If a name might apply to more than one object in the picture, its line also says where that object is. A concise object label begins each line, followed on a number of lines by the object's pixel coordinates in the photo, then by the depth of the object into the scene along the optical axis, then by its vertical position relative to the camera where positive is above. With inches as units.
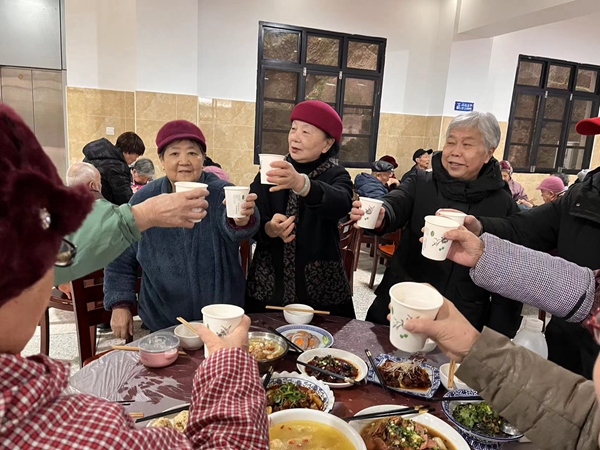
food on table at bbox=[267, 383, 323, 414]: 50.4 -30.9
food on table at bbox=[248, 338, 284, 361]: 58.9 -30.6
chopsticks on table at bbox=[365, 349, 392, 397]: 56.5 -30.9
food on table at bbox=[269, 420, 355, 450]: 44.7 -31.2
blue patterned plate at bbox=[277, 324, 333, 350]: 69.2 -31.9
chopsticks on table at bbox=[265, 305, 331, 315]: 74.2 -29.5
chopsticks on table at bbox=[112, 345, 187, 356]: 61.0 -31.3
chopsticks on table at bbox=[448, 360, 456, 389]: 50.6 -26.4
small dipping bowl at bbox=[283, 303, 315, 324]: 73.4 -30.4
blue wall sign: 305.2 +29.4
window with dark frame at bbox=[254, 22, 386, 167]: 281.3 +38.2
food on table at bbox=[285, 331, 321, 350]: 68.4 -32.4
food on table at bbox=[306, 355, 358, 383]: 57.6 -31.3
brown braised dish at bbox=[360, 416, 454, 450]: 45.3 -31.1
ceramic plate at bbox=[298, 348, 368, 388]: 59.3 -31.2
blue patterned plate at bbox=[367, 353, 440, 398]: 54.6 -30.8
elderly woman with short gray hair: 80.7 -11.8
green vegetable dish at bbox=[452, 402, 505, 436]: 47.8 -30.3
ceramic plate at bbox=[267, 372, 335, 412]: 52.1 -30.5
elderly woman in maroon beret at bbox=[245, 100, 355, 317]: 87.0 -20.5
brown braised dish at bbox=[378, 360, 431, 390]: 56.6 -30.8
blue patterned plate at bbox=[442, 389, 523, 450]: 45.5 -30.5
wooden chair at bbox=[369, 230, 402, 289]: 183.6 -46.8
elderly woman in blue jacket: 78.2 -24.3
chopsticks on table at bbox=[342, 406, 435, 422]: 48.2 -30.4
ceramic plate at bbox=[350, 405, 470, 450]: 46.1 -30.9
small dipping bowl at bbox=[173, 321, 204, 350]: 63.4 -30.7
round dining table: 51.9 -32.5
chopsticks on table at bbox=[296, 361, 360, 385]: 56.1 -30.7
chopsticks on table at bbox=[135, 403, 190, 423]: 46.4 -30.9
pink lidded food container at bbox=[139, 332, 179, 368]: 58.3 -30.3
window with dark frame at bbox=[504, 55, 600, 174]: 324.5 +33.4
